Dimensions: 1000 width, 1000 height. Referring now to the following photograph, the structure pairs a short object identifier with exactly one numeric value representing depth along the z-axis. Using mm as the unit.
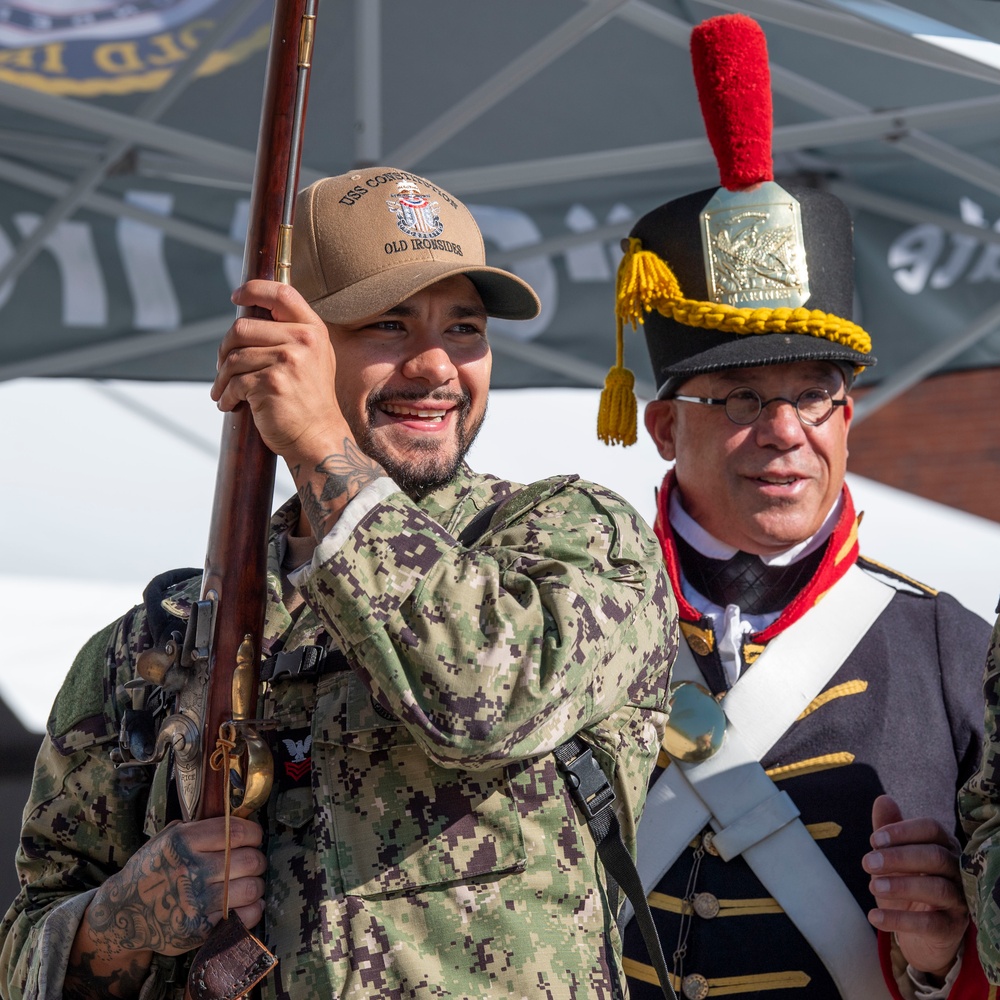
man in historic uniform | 3670
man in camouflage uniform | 3179
